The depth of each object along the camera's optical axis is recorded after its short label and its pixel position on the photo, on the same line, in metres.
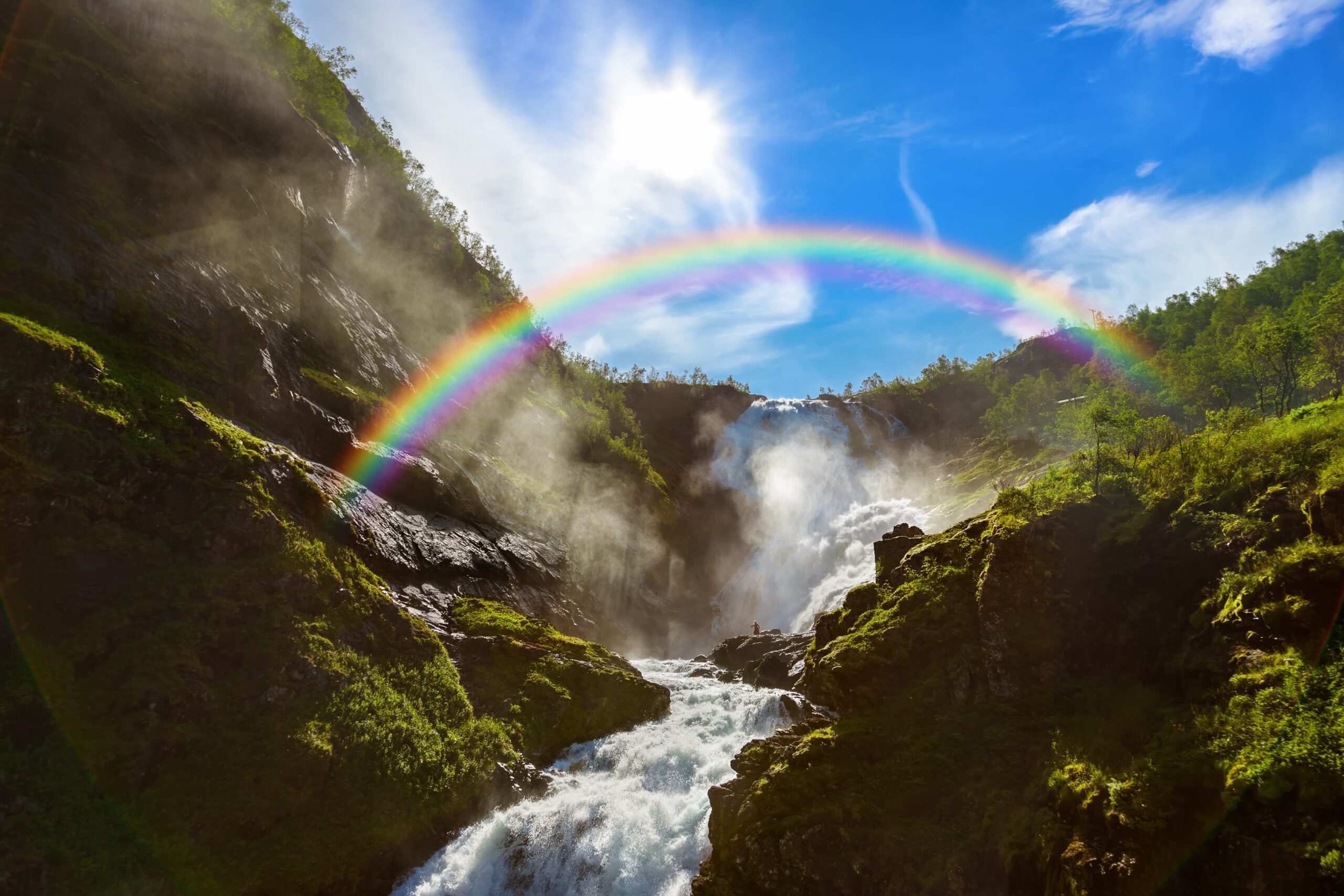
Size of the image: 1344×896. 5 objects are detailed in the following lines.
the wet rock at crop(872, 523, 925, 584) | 17.83
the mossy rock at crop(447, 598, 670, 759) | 19.34
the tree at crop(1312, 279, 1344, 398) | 41.81
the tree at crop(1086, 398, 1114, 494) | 16.97
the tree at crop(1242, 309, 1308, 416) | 41.62
